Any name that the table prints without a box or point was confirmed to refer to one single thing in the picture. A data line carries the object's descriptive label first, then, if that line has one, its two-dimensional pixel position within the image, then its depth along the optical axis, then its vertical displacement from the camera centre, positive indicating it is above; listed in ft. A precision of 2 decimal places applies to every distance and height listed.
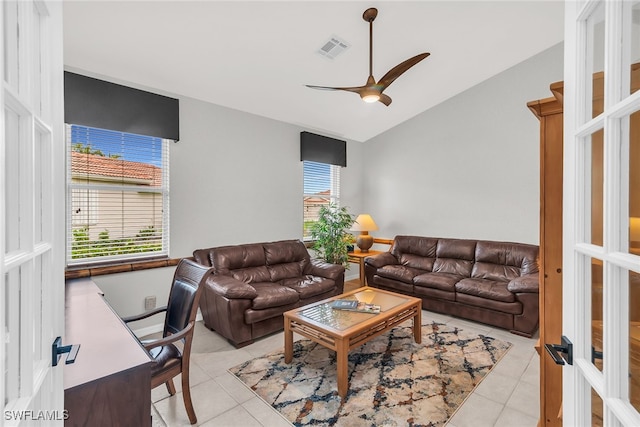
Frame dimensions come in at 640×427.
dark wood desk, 3.46 -2.06
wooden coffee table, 7.14 -2.98
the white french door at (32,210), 1.92 +0.03
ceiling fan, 8.40 +3.87
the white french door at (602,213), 2.04 -0.01
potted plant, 15.02 -1.17
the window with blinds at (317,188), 16.20 +1.38
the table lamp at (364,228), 17.02 -0.91
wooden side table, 15.90 -2.49
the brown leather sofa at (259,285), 9.42 -2.76
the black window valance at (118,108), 8.91 +3.45
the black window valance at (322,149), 15.44 +3.49
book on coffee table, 8.73 -2.85
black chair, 5.65 -2.33
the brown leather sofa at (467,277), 10.45 -2.78
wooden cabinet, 4.58 -0.57
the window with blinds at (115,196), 9.32 +0.59
